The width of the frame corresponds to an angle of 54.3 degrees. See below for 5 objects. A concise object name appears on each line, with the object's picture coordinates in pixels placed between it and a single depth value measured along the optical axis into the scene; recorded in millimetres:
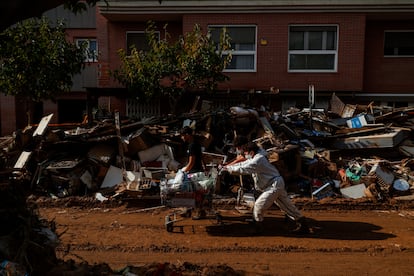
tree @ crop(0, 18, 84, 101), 12094
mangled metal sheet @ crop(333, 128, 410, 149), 11273
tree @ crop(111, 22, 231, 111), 12828
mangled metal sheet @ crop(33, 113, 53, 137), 10735
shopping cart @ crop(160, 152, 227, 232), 7164
